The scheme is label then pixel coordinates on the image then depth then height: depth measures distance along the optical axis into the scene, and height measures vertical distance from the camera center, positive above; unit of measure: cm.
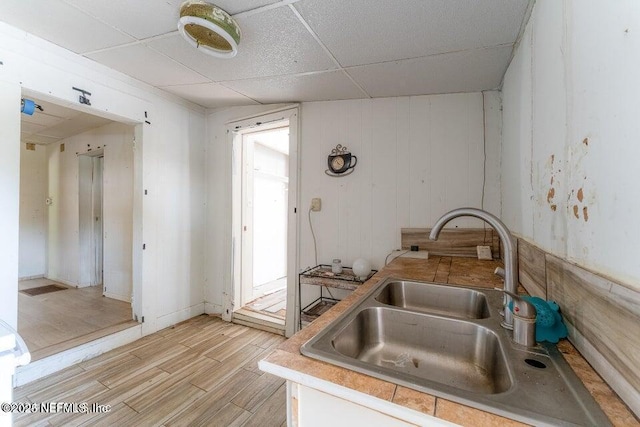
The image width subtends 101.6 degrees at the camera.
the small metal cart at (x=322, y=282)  222 -61
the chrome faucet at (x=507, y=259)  82 -15
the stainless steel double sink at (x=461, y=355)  50 -37
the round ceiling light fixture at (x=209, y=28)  132 +100
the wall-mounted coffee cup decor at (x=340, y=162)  255 +49
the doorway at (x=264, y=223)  276 -17
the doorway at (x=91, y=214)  407 -5
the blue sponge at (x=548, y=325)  72 -32
